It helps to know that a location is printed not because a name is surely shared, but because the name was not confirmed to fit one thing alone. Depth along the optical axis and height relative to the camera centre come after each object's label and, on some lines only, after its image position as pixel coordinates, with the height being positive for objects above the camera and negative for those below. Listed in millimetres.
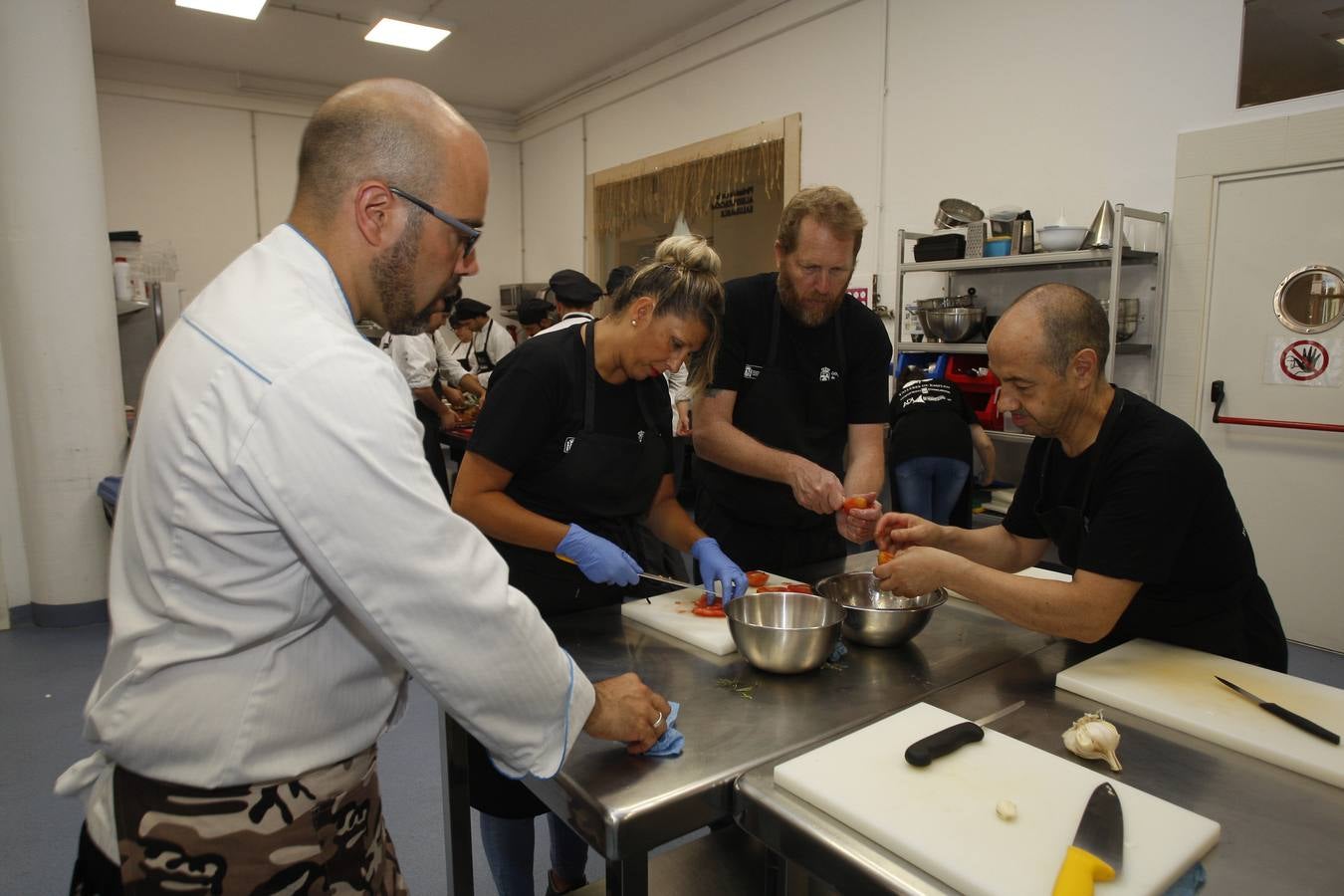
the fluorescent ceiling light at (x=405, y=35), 6565 +2598
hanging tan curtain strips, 6426 +1447
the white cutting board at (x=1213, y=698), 1247 -586
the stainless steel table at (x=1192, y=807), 991 -617
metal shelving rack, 3807 +446
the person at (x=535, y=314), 6855 +344
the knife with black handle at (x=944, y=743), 1169 -561
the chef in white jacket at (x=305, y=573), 909 -249
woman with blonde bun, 1805 -238
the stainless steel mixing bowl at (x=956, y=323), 4484 +167
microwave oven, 9055 +683
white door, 3652 -222
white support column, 3969 +233
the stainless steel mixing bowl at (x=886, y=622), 1615 -526
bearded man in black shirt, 2381 -152
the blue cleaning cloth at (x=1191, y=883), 962 -618
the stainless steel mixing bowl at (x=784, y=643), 1469 -516
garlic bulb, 1230 -575
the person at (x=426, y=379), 6000 -171
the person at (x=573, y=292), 5023 +383
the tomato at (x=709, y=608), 1797 -554
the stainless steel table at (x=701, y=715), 1128 -593
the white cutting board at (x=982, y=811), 969 -590
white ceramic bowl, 4012 +554
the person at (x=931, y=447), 4133 -472
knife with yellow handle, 916 -582
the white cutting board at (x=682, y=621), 1648 -563
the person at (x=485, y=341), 7527 +127
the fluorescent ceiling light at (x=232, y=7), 6125 +2595
